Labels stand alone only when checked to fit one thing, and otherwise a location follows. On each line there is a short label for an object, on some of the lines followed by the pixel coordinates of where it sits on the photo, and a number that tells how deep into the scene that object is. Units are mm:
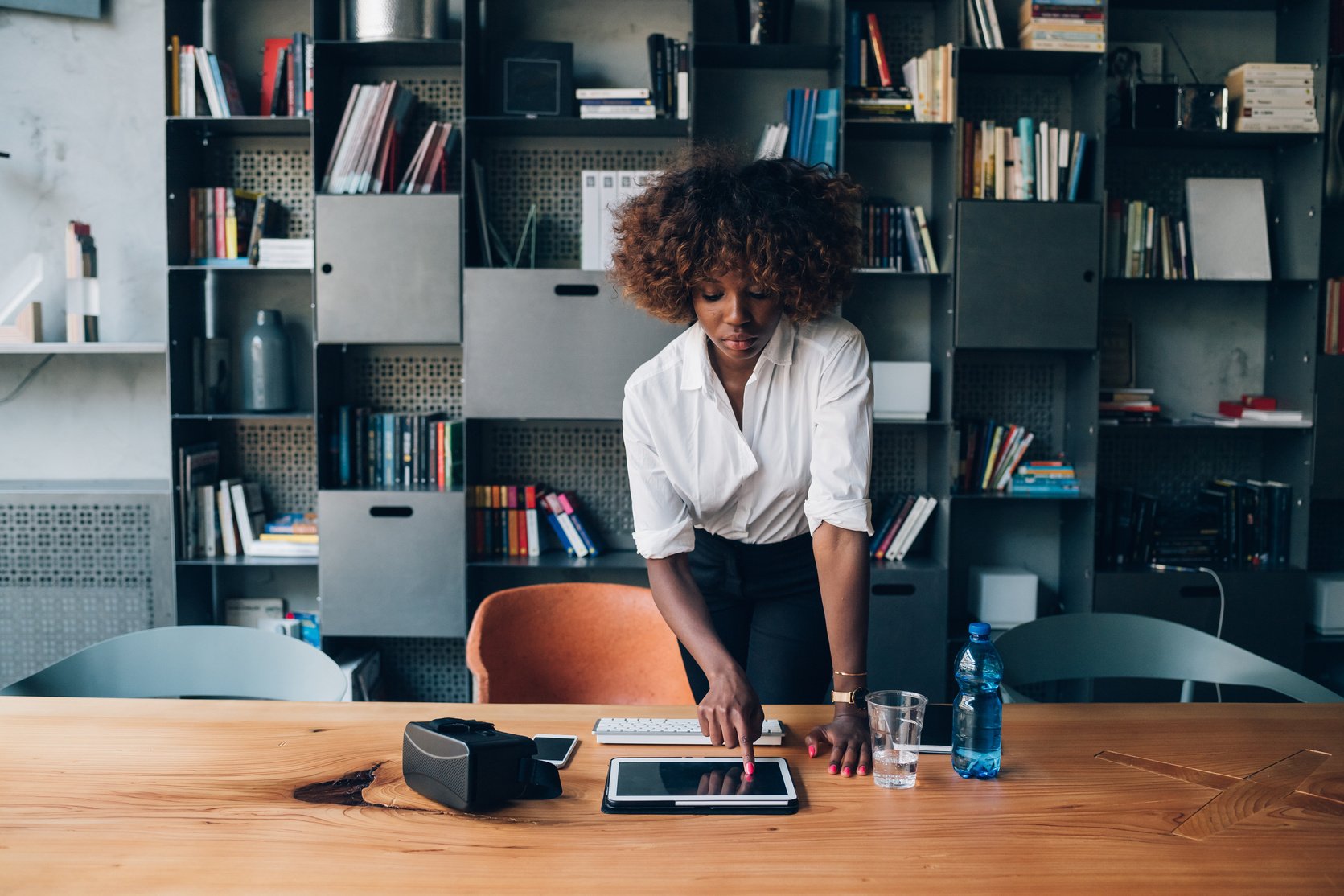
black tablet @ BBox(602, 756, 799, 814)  1083
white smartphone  1218
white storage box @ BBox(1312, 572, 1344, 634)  2996
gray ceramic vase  2979
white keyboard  1274
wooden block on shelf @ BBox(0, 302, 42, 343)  2930
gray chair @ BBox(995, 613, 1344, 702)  1683
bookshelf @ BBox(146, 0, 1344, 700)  2859
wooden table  936
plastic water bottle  1155
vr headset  1081
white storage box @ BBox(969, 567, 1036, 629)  3041
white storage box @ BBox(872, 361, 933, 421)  2936
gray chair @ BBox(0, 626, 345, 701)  1645
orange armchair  1799
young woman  1460
